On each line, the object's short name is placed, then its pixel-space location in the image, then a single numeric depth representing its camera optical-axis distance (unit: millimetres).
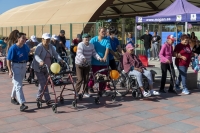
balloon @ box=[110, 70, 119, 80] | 7613
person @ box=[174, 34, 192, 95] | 8953
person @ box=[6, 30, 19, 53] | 7465
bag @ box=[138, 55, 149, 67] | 9742
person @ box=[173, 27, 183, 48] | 19133
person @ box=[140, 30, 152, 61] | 18755
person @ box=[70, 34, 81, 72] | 12043
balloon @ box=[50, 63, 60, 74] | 6695
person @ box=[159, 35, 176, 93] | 8805
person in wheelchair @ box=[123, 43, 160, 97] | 8133
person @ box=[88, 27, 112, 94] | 7992
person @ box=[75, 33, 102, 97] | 7549
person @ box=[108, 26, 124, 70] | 9102
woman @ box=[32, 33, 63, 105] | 7009
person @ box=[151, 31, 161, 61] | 19219
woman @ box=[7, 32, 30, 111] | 6828
